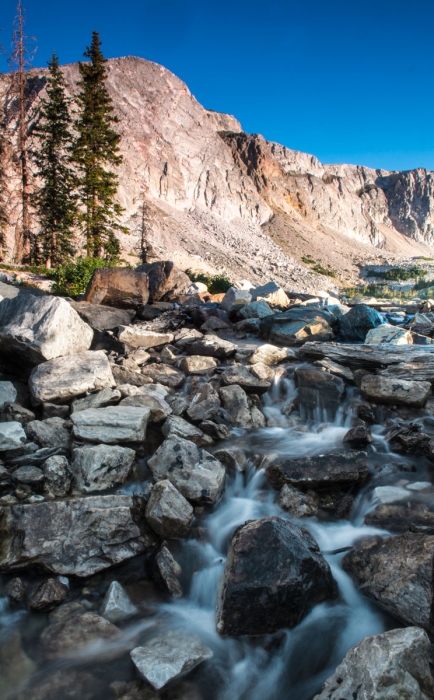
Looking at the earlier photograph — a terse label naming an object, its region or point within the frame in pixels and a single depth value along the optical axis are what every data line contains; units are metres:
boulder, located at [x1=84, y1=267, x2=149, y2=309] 10.95
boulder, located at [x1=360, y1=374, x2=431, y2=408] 6.12
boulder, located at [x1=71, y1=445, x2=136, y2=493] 4.43
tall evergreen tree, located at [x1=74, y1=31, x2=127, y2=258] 20.64
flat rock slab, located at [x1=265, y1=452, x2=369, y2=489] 4.48
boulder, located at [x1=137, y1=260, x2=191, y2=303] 13.62
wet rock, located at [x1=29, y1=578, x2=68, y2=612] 3.30
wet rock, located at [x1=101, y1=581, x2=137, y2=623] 3.30
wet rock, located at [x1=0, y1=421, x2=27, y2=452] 4.69
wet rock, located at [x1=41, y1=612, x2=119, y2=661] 3.00
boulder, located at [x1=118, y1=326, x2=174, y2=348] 8.98
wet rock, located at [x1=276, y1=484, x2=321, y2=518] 4.25
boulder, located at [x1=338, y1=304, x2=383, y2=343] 11.30
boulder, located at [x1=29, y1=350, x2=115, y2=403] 5.89
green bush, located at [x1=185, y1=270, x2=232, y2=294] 17.95
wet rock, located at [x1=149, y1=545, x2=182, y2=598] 3.58
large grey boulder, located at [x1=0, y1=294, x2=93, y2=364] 6.66
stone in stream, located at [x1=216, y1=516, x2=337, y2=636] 3.08
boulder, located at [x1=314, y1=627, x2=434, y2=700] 2.14
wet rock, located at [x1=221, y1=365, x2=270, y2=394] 6.94
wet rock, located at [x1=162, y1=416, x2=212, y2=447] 5.45
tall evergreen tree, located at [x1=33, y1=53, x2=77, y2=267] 23.36
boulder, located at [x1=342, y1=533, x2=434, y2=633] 2.86
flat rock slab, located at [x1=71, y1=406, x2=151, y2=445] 5.02
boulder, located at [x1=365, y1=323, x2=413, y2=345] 9.16
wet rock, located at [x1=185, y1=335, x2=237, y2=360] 8.73
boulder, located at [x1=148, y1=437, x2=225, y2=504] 4.42
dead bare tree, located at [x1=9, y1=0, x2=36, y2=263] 22.11
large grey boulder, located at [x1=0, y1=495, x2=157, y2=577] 3.54
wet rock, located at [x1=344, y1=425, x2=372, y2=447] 5.42
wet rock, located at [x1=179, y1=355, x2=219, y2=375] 7.80
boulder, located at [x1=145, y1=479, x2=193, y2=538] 3.97
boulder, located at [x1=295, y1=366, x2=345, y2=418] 6.53
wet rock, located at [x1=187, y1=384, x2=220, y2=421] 6.01
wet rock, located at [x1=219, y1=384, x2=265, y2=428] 6.24
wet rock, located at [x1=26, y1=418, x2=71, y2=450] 4.98
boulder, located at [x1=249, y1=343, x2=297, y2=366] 8.45
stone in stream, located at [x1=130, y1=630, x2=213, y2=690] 2.72
